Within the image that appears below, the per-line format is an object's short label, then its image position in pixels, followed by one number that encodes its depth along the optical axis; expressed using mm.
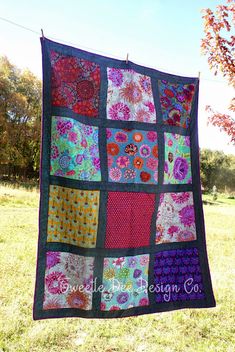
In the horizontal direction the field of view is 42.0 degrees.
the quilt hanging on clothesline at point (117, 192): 1794
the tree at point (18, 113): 15671
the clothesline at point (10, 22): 1919
